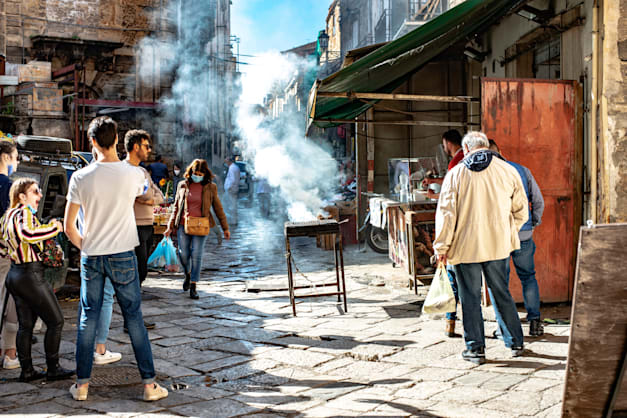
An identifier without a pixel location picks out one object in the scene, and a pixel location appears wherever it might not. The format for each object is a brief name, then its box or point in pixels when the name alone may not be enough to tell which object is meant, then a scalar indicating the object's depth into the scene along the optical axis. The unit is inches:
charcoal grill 271.1
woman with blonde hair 175.6
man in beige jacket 190.2
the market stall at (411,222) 312.0
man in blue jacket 218.5
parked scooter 471.2
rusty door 268.2
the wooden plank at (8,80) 716.0
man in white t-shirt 159.0
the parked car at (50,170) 298.5
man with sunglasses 218.4
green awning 301.9
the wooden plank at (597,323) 102.2
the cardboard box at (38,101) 729.6
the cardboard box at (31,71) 749.3
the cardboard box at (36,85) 738.2
